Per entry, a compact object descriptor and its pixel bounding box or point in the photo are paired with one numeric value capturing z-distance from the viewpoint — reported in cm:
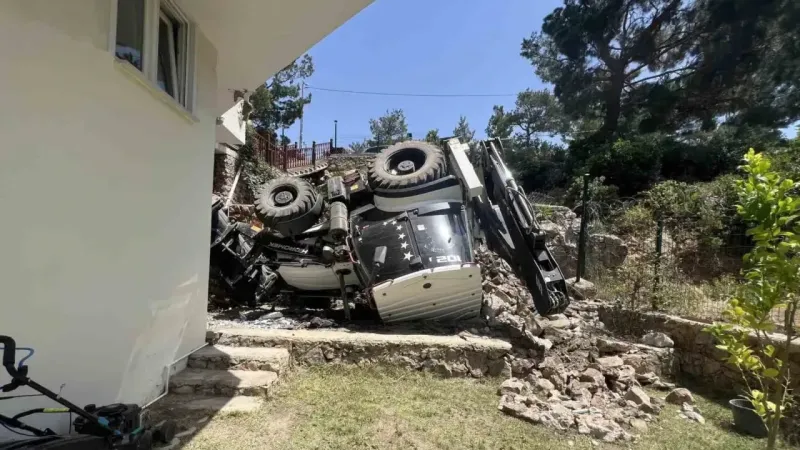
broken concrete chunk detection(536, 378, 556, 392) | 462
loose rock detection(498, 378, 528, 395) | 455
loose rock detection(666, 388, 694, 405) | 466
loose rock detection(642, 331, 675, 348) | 598
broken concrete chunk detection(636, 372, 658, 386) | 520
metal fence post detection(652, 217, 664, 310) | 674
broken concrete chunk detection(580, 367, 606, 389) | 471
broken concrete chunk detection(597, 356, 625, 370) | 518
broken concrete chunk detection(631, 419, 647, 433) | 392
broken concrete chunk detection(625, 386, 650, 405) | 433
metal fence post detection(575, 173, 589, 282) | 839
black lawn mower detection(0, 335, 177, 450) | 194
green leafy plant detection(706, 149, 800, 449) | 269
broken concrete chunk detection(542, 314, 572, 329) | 658
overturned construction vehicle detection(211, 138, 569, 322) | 562
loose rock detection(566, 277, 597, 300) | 834
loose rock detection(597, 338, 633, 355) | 572
